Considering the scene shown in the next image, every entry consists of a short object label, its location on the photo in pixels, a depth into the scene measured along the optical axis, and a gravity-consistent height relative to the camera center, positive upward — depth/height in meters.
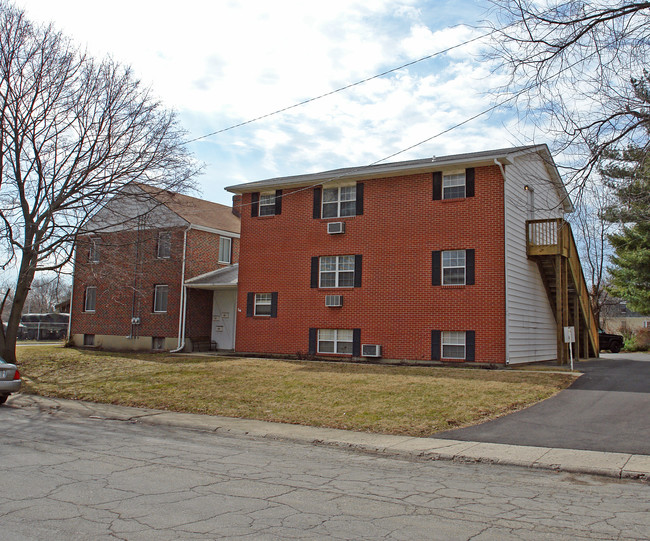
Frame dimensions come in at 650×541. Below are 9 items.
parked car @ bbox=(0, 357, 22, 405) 13.11 -1.34
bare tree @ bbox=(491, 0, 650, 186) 8.90 +4.10
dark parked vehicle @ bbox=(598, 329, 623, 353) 31.59 -0.56
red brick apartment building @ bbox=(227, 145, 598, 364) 19.62 +2.23
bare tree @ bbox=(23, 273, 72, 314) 22.47 +1.61
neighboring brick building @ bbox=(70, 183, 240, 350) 27.02 +1.61
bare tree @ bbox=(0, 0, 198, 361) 19.25 +5.62
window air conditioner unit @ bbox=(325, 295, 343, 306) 21.84 +0.95
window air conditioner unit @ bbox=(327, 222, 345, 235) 22.14 +3.65
